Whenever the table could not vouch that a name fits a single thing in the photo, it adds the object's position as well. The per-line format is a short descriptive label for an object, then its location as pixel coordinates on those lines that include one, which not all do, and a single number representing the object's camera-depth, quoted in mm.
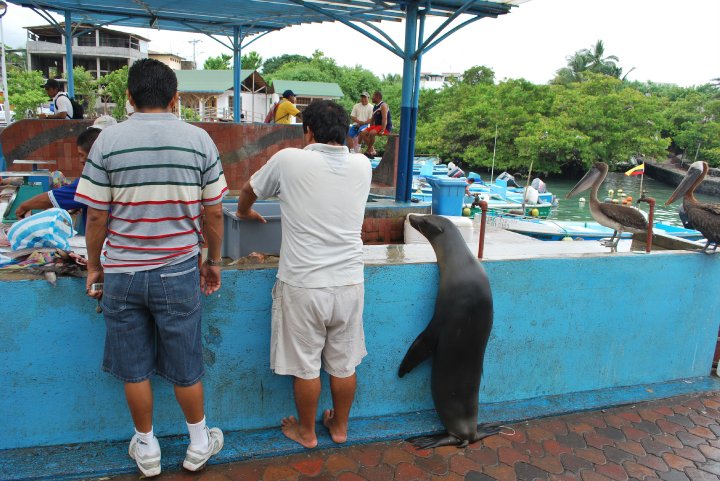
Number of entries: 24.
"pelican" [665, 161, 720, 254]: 3588
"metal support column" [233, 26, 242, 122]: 13645
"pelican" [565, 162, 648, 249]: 3863
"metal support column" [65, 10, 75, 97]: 11062
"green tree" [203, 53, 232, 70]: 47281
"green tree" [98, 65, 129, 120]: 36469
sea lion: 2904
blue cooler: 6184
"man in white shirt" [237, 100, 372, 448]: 2391
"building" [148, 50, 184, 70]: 61281
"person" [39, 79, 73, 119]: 9391
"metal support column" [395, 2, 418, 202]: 7691
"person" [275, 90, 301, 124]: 11281
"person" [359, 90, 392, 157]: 11086
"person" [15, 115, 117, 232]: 2730
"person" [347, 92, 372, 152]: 11648
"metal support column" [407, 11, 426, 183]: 7904
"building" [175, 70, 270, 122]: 30641
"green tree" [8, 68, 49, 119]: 34125
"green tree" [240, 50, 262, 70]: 50312
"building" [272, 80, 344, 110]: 35719
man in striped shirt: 2020
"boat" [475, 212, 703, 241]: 12000
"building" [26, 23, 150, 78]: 47656
